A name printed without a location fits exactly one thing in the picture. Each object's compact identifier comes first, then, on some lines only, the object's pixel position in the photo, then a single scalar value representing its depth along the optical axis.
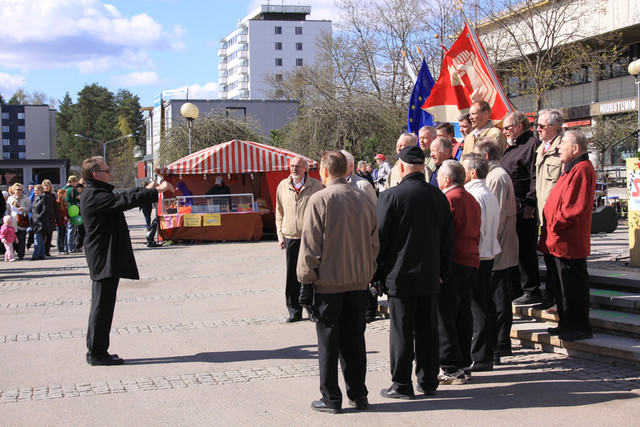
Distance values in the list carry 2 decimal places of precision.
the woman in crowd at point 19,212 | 16.94
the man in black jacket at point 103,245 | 6.57
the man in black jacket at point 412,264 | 5.22
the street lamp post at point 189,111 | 21.88
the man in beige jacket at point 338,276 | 5.06
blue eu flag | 12.41
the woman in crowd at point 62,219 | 18.61
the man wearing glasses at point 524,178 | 7.37
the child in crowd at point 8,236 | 16.38
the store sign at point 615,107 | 32.38
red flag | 10.27
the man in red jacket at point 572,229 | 6.18
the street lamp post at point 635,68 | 14.61
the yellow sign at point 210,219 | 19.73
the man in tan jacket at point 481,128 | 7.63
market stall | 19.72
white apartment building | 113.44
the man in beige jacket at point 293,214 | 8.34
